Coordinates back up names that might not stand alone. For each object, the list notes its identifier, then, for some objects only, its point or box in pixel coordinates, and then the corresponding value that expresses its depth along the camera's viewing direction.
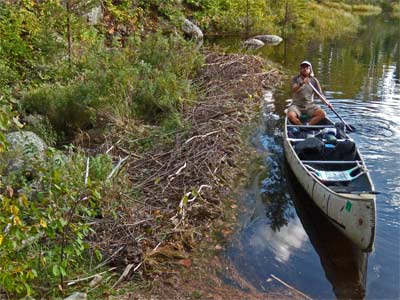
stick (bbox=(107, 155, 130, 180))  5.54
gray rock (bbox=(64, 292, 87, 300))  3.61
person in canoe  9.06
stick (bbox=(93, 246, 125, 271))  4.50
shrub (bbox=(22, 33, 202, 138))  8.29
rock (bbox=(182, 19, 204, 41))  22.92
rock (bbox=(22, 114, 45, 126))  7.56
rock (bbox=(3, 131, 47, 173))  5.10
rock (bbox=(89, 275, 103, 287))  4.22
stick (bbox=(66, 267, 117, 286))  3.99
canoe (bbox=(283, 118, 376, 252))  4.99
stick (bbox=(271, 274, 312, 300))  4.74
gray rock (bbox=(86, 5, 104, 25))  15.70
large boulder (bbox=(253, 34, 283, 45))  26.12
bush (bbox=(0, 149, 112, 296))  2.88
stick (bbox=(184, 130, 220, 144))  7.74
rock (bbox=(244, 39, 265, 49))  23.03
